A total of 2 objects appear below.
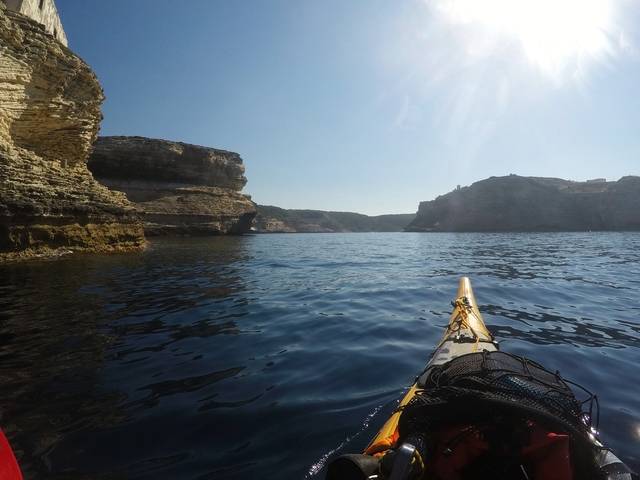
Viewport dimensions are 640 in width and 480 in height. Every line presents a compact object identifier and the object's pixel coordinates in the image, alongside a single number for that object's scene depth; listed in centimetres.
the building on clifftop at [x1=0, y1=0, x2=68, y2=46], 1800
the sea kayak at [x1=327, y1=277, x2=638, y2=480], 179
